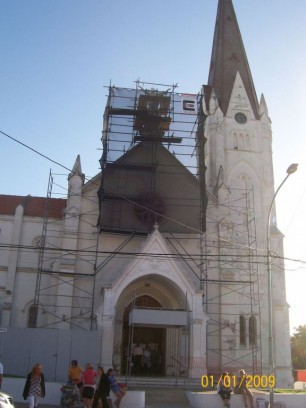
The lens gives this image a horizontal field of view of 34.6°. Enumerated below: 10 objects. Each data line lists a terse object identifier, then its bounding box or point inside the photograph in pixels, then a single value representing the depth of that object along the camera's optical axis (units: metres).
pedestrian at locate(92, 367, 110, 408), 15.55
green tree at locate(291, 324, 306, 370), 66.69
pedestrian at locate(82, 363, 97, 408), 15.41
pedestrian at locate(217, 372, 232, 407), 17.22
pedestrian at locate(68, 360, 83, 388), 16.52
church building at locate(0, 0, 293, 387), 26.06
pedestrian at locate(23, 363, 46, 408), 13.90
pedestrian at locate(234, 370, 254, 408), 17.33
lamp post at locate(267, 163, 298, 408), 15.77
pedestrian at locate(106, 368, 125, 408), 16.42
